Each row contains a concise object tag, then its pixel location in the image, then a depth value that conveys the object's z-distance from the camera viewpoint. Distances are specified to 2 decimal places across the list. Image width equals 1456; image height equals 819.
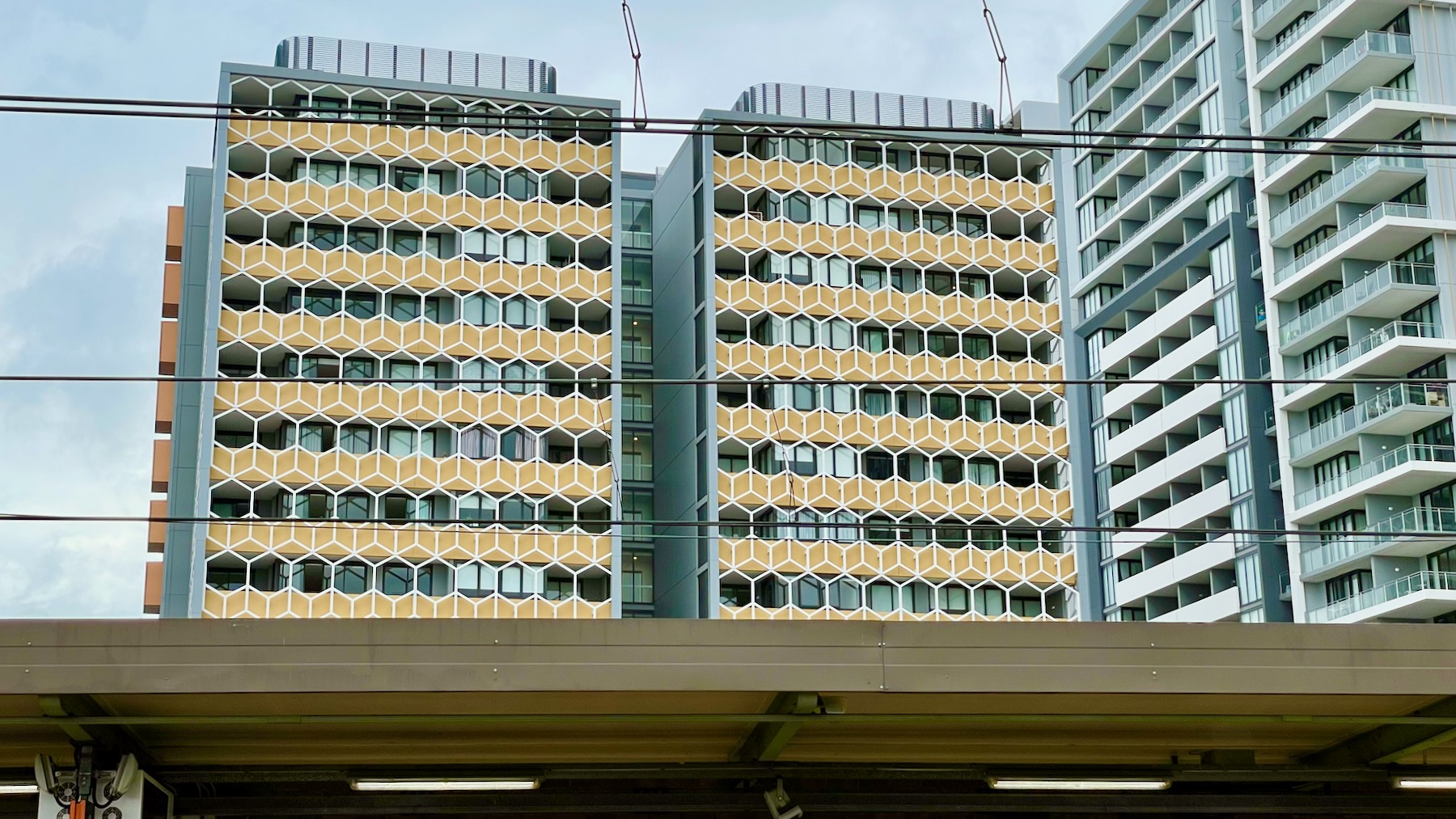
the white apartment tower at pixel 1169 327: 74.06
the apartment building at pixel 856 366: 61.66
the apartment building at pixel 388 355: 57.66
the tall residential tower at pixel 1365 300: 65.19
